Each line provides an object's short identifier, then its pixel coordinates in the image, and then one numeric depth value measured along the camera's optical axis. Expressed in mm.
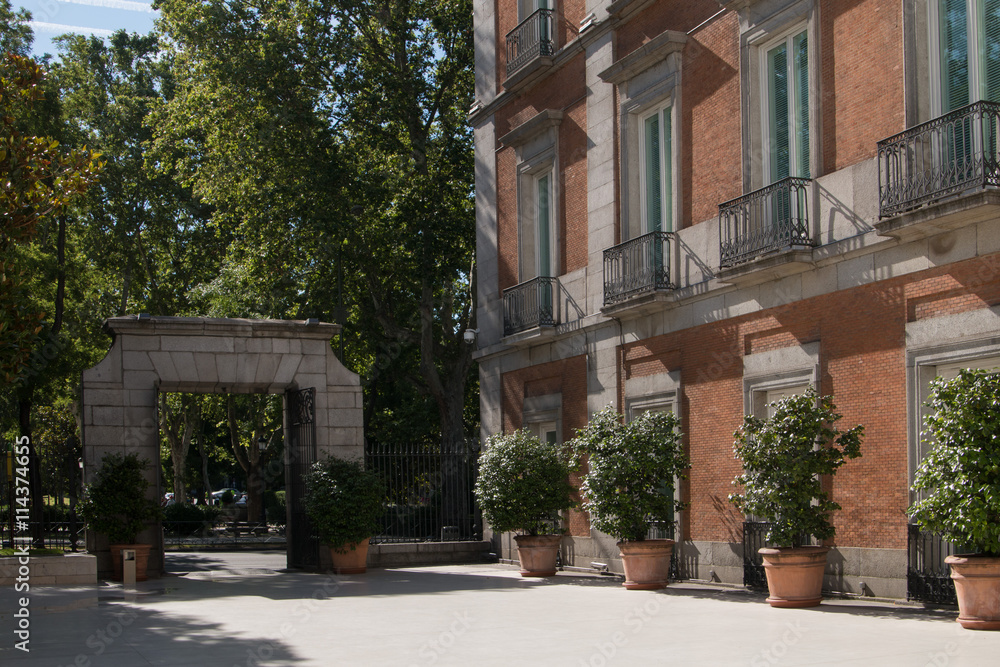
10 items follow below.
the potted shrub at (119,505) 17297
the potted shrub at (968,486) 9695
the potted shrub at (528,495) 17703
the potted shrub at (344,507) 18312
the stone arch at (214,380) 18156
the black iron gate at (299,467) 19422
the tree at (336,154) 27203
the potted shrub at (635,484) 15062
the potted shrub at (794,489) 12211
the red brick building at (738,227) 11898
